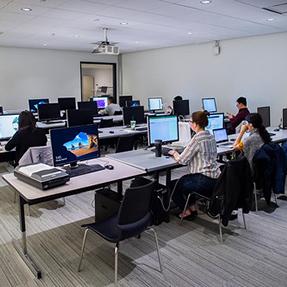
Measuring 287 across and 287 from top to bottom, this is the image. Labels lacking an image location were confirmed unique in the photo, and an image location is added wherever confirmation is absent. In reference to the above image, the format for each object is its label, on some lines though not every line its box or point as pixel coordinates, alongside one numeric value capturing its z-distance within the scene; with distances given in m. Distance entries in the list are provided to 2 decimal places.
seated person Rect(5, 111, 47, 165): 3.83
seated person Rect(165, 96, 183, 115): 8.25
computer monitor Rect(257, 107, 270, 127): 5.73
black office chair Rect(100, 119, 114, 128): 6.46
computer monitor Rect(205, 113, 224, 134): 4.43
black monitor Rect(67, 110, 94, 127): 5.30
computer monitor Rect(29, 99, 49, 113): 8.34
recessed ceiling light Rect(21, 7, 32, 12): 4.46
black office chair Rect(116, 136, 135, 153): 4.59
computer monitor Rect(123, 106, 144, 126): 5.93
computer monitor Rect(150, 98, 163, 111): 8.95
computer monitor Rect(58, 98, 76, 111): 8.09
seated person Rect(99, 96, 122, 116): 8.33
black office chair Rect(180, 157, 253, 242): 2.81
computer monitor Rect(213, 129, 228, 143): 4.45
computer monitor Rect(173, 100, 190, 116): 7.65
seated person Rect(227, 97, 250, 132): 6.07
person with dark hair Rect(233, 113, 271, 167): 3.71
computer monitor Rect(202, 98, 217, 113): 7.53
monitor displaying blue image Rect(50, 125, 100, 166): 2.91
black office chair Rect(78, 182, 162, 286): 2.12
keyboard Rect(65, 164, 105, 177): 2.87
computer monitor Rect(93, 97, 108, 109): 8.77
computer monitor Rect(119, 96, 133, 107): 9.36
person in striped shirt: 3.12
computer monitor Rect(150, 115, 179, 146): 3.75
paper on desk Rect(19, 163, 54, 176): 2.59
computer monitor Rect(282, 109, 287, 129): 5.73
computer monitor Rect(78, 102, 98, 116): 6.84
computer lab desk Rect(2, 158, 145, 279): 2.36
